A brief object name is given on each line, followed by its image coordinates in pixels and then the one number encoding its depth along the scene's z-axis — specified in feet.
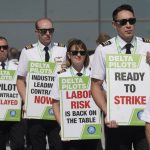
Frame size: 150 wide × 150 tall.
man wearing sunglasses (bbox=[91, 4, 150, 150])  39.91
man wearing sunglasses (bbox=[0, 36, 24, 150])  54.81
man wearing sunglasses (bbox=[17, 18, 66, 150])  50.96
